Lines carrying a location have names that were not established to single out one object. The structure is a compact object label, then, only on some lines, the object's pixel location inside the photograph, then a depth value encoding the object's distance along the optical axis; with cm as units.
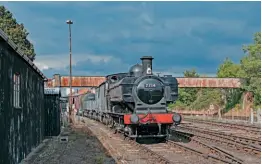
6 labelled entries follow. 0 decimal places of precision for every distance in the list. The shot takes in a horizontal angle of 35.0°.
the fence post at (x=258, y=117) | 3381
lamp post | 3997
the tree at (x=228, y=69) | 6983
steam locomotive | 1791
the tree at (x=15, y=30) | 6154
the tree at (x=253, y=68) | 4541
